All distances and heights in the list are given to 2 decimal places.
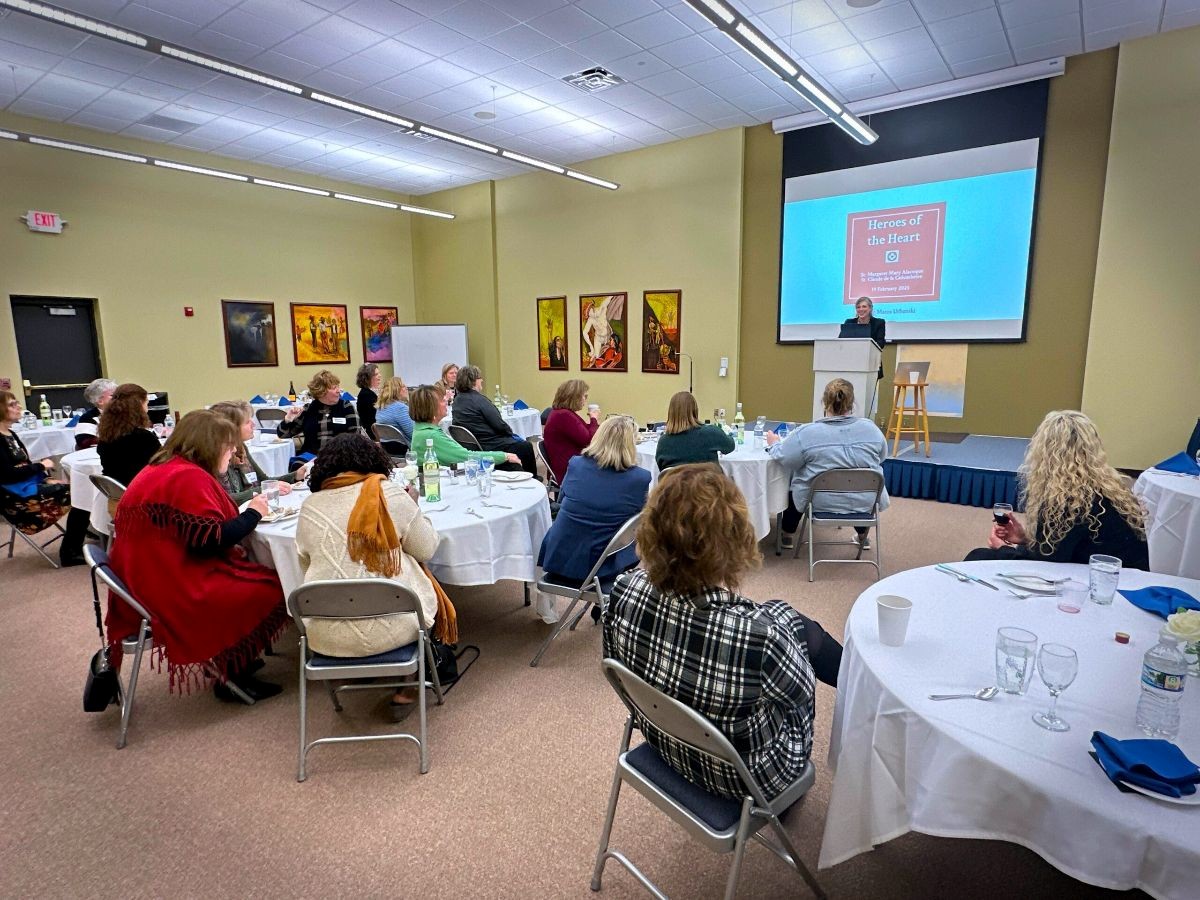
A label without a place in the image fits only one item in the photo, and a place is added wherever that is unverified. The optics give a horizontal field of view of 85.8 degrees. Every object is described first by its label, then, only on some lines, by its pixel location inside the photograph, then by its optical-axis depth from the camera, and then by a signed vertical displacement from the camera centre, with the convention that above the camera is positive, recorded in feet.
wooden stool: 22.52 -2.10
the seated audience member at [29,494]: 15.08 -3.27
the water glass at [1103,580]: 6.41 -2.24
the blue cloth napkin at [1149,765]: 3.78 -2.45
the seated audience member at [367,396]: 22.90 -1.51
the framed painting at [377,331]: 38.32 +1.42
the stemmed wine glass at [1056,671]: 4.48 -2.21
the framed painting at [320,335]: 35.06 +1.08
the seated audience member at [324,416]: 18.06 -1.72
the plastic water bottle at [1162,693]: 4.34 -2.29
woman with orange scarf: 7.87 -2.19
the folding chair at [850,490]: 13.57 -2.91
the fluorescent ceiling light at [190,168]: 24.00 +6.99
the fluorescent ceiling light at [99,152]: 22.66 +7.11
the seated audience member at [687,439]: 13.75 -1.82
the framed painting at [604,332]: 32.63 +1.10
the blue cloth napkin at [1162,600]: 6.16 -2.39
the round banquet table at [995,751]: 3.75 -2.64
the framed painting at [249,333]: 32.37 +1.09
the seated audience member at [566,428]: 15.97 -1.82
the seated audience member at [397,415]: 18.90 -1.76
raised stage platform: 19.42 -3.74
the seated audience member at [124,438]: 12.60 -1.61
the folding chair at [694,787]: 4.66 -3.60
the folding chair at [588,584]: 9.58 -3.62
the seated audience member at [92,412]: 18.56 -1.84
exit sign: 25.89 +5.37
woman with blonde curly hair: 7.47 -1.75
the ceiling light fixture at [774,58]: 13.71 +7.10
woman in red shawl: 8.51 -2.77
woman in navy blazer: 10.26 -2.39
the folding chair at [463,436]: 18.36 -2.30
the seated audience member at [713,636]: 4.88 -2.19
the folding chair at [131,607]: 8.19 -3.47
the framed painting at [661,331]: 30.71 +1.10
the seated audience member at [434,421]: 14.75 -1.54
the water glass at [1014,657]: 4.80 -2.26
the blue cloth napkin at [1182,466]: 12.74 -2.25
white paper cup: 5.52 -2.28
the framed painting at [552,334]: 34.71 +1.10
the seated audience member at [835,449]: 14.14 -2.09
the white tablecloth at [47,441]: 20.59 -2.75
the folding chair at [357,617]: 7.38 -3.39
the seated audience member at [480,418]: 18.66 -1.82
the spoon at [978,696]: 4.85 -2.55
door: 26.66 +0.34
